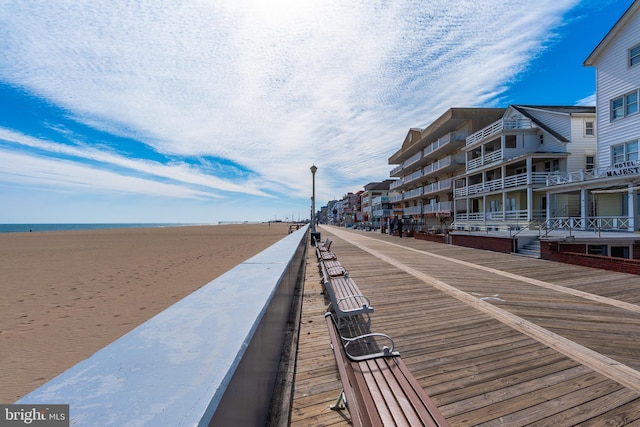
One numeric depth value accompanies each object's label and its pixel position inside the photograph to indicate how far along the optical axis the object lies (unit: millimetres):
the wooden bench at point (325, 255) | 8766
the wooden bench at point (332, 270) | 6452
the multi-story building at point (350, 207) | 108906
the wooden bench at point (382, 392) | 1932
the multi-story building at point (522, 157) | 21078
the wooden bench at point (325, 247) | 10602
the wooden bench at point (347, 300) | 4031
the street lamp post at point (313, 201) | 17708
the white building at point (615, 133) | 14963
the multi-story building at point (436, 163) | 29359
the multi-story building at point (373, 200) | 69938
